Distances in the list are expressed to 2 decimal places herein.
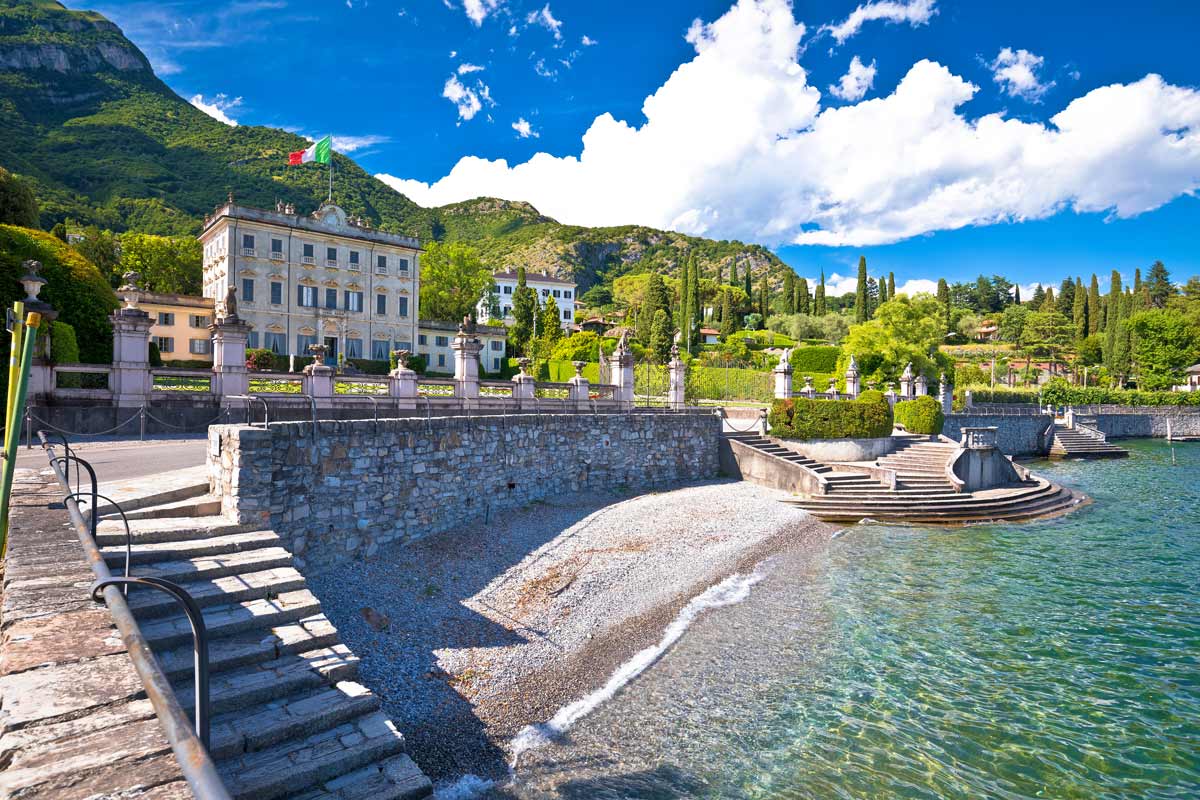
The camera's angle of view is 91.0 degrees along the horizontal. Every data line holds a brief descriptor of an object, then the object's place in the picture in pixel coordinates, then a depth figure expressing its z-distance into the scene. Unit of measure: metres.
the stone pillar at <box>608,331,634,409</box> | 27.22
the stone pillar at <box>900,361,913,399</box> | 39.84
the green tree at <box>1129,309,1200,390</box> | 65.94
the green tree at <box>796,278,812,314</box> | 93.82
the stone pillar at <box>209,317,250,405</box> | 17.06
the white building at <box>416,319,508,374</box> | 55.88
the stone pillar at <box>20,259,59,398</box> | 13.48
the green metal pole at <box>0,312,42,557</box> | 3.69
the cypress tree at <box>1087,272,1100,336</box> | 80.88
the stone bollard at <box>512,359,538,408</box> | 22.23
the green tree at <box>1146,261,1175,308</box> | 84.12
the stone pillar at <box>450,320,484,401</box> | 21.02
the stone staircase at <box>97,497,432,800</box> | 5.56
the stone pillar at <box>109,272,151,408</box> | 15.67
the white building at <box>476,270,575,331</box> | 105.00
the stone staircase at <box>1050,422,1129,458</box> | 43.94
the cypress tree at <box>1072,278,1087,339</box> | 81.39
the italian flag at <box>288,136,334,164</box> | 40.12
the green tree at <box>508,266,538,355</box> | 62.28
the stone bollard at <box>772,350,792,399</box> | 29.88
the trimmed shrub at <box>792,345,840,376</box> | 54.47
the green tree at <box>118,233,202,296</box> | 51.98
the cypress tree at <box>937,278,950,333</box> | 105.25
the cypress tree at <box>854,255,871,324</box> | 84.69
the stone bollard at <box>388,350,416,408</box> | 18.98
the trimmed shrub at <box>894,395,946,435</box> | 29.67
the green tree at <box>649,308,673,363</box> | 56.67
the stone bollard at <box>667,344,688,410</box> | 29.69
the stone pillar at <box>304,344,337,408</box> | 17.58
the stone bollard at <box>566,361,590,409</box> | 24.53
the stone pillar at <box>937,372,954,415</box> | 43.16
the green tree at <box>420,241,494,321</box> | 64.88
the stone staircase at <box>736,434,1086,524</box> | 20.73
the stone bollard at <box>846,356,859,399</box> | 33.88
